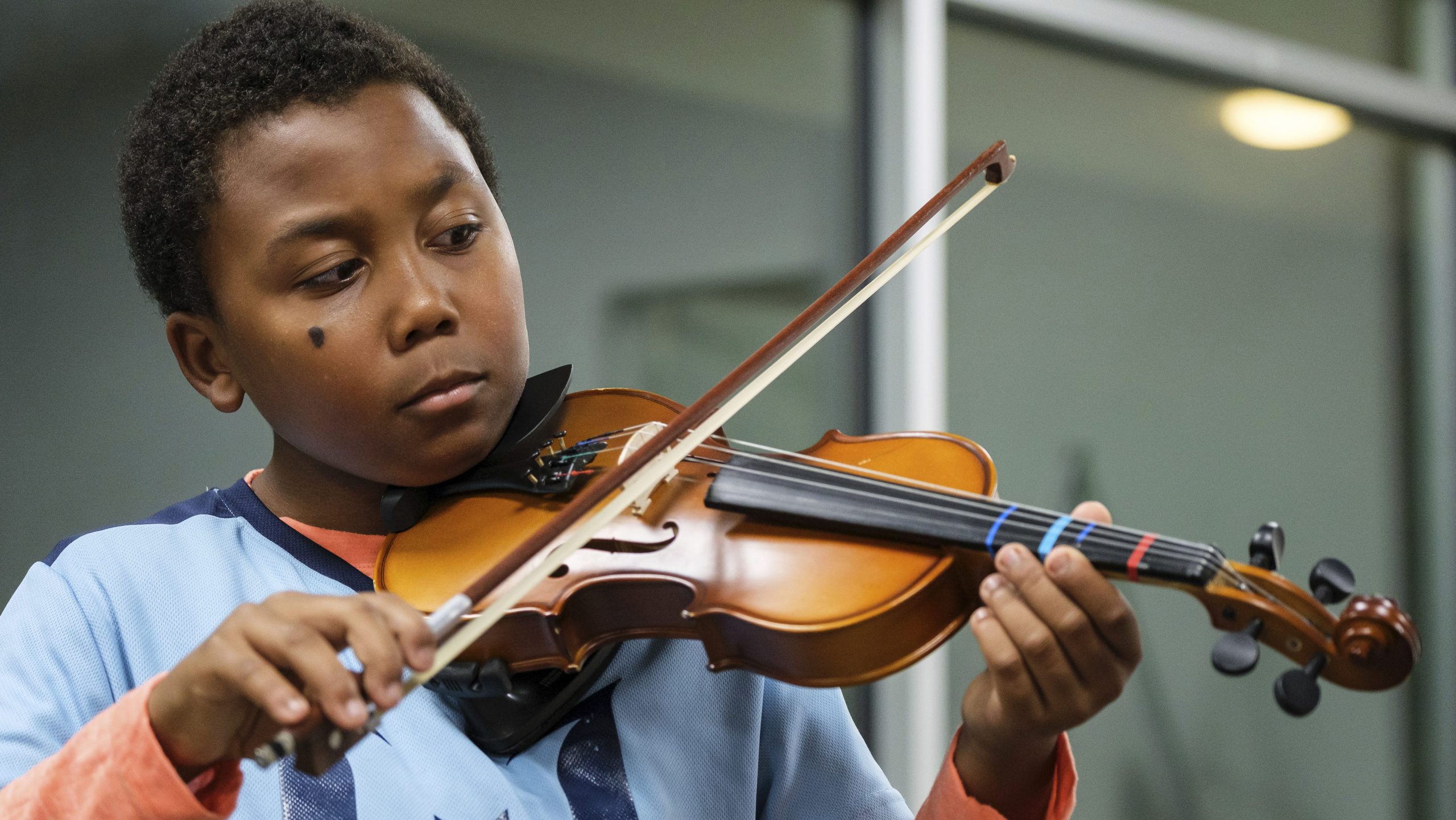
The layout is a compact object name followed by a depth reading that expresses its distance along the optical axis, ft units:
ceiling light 7.64
